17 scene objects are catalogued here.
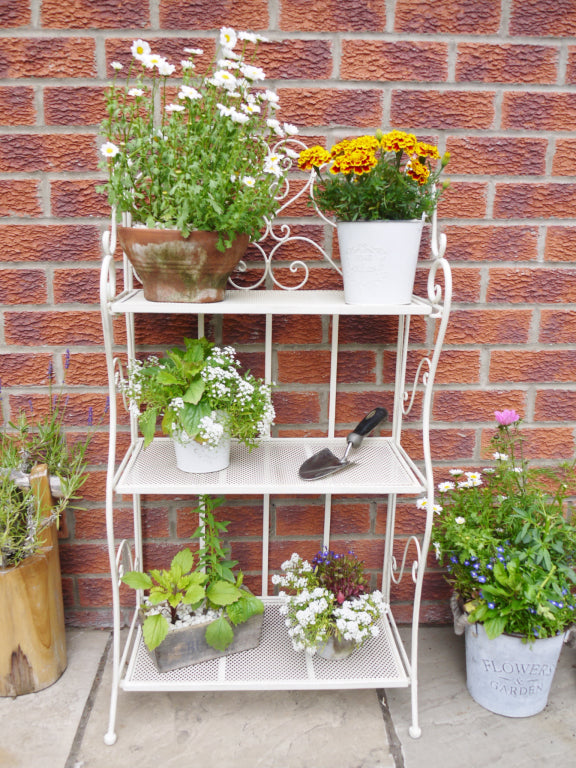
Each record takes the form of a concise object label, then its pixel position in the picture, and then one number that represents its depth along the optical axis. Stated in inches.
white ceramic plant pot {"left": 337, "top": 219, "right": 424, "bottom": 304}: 49.1
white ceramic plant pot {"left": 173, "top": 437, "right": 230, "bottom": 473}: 54.8
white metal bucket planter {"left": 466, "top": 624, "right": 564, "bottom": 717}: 56.0
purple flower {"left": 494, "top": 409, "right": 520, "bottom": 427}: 60.2
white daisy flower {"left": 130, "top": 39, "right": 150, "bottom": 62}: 45.3
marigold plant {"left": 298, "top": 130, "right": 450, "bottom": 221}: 46.8
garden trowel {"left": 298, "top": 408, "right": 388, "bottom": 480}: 55.7
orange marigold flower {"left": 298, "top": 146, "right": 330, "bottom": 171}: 49.0
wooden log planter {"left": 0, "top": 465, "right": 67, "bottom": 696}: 56.7
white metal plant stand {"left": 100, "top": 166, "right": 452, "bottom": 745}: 50.8
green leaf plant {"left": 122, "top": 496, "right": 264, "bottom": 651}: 56.0
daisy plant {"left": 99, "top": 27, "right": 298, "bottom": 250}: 46.0
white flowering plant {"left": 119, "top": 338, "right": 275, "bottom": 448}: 52.3
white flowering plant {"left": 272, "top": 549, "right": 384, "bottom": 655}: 56.2
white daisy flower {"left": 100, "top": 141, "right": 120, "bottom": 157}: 44.6
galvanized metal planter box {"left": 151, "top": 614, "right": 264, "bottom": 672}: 56.9
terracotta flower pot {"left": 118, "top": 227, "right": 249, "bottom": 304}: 47.4
